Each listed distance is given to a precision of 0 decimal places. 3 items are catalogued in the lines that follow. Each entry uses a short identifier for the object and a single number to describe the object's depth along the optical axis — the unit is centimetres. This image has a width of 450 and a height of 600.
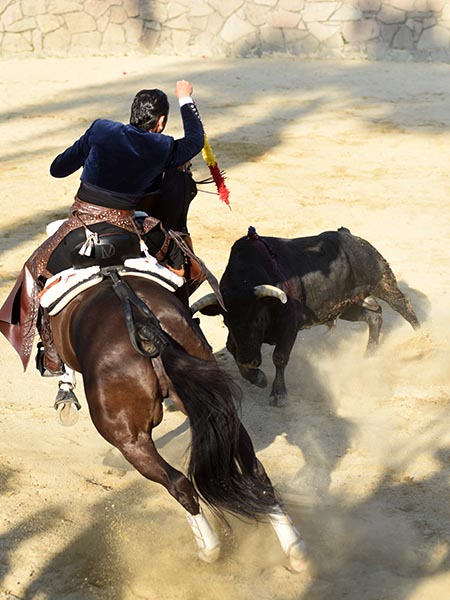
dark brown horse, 931
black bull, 1416
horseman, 1051
